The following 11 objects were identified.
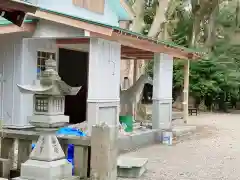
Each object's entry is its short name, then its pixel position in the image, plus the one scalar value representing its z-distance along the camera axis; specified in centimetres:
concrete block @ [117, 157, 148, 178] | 817
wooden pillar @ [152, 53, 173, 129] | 1439
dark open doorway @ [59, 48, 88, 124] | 1426
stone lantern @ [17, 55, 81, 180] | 666
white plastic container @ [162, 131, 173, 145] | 1315
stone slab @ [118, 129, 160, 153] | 1147
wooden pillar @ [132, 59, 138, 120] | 1504
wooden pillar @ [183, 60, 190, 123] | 1851
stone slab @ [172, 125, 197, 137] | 1504
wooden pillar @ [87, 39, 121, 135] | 1048
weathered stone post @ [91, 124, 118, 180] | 688
